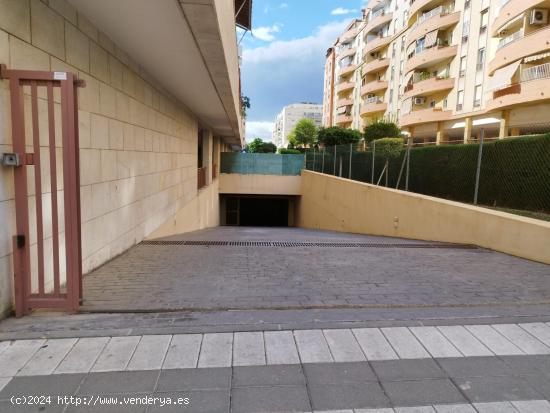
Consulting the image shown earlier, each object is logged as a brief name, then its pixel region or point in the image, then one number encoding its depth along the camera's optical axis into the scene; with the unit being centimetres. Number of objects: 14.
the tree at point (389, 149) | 1089
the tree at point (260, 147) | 5344
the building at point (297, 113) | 13075
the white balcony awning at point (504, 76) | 2062
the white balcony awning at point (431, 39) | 2825
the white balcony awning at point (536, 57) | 1883
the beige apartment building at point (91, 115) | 280
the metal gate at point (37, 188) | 275
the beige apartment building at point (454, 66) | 1980
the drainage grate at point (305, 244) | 635
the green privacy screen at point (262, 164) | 2181
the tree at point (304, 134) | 5481
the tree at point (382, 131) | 1980
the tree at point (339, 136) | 3231
